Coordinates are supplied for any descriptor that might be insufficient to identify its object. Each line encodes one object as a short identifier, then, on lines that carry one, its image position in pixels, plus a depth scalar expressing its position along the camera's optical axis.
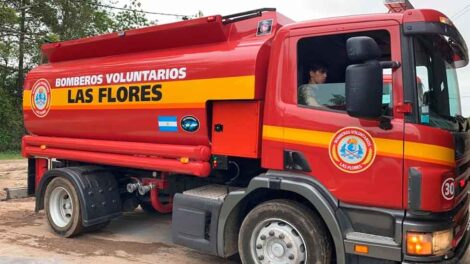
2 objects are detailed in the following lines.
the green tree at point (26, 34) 25.38
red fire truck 3.89
